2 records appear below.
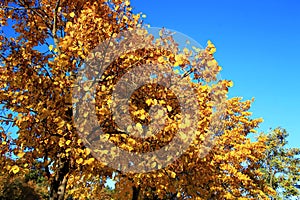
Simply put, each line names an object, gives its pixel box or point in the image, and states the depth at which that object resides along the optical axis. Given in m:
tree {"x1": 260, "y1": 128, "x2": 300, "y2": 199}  36.06
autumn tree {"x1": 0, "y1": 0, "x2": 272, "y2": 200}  7.02
